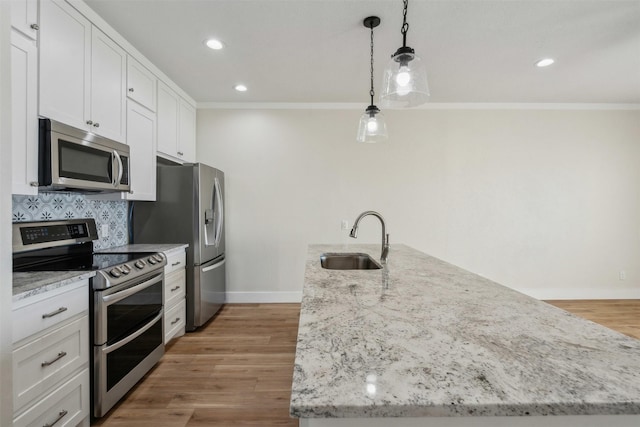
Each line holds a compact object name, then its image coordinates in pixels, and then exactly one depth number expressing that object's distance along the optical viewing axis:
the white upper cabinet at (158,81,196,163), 2.98
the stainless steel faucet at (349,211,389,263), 2.01
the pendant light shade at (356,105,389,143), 2.14
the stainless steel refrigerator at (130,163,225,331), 2.96
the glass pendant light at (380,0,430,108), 1.37
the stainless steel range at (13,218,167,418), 1.69
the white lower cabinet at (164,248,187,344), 2.59
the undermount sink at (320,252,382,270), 2.27
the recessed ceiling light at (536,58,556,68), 2.71
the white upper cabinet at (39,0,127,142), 1.67
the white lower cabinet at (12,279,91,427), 1.27
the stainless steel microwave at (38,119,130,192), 1.62
